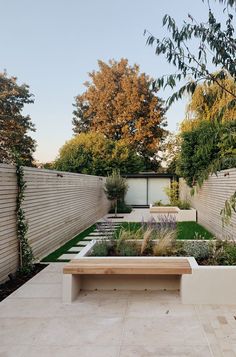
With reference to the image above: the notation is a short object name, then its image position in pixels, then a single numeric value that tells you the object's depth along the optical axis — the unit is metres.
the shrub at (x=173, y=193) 15.20
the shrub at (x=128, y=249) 4.41
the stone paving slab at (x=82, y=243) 7.61
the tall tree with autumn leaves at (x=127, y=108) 24.67
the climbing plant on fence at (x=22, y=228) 4.94
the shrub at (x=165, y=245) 4.45
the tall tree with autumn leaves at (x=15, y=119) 22.45
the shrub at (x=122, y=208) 16.70
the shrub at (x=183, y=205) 13.21
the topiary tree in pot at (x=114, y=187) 14.31
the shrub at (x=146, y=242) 4.54
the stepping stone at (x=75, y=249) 6.84
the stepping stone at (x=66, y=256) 6.03
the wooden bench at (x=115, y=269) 3.64
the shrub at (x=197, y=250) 4.28
